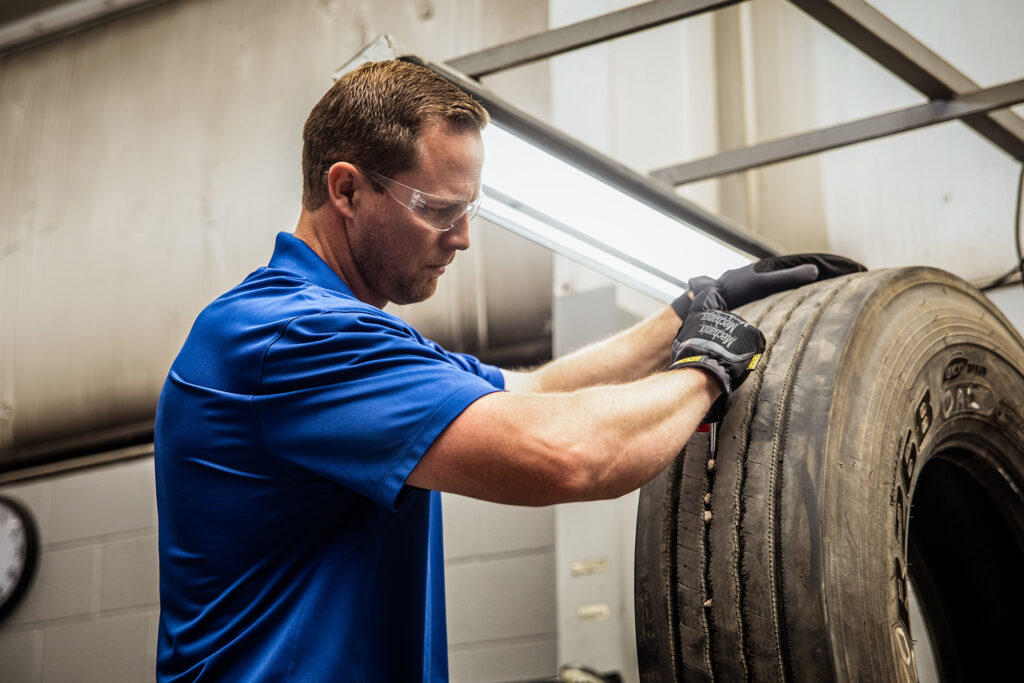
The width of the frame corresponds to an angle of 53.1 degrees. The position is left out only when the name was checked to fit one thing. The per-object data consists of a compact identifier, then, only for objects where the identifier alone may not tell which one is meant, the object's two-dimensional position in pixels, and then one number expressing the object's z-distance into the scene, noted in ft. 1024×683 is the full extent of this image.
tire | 4.20
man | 3.93
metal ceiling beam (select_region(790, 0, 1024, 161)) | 6.25
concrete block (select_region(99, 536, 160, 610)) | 12.37
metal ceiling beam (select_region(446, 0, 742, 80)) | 6.09
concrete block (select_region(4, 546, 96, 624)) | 12.80
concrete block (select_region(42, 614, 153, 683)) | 12.19
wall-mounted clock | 13.16
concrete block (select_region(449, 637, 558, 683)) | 10.00
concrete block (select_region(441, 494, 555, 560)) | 10.39
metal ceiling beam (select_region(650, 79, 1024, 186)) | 6.90
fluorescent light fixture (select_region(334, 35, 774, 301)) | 5.65
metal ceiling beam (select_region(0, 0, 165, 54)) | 15.14
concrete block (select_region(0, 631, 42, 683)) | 13.00
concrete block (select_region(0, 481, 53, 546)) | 13.35
